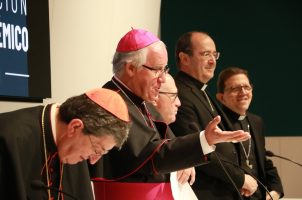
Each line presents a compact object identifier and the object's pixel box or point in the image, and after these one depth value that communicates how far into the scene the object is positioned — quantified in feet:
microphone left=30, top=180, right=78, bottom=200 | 14.61
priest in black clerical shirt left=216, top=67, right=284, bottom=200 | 29.30
